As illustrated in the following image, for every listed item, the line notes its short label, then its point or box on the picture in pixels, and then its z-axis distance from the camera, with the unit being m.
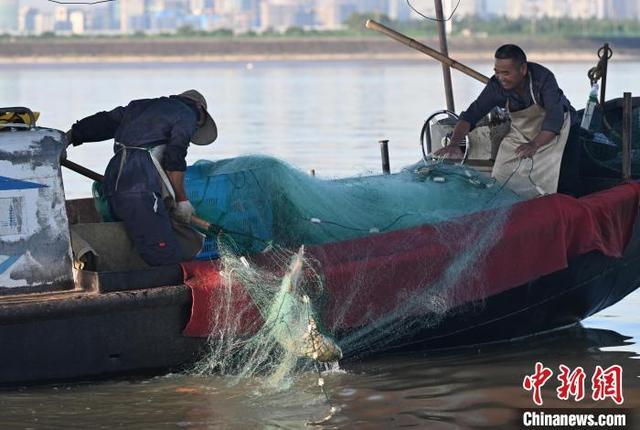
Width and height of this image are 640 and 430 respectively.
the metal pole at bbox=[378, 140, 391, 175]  18.46
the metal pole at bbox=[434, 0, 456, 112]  18.79
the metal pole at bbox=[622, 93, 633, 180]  15.99
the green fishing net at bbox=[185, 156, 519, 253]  14.89
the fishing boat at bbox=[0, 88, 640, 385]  13.40
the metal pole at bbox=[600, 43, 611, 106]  17.12
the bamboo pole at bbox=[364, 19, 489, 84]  17.64
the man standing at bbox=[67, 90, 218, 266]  14.05
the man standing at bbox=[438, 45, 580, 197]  15.64
